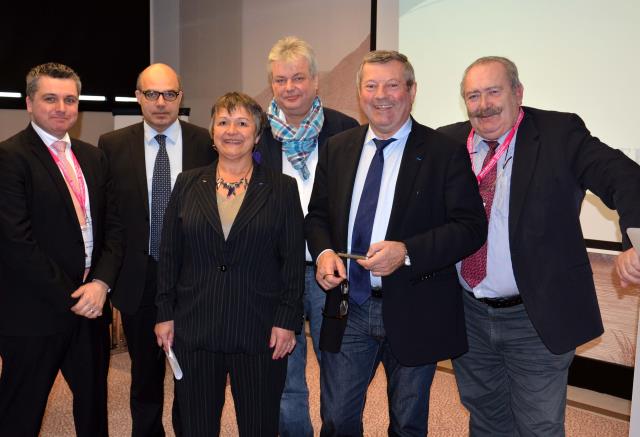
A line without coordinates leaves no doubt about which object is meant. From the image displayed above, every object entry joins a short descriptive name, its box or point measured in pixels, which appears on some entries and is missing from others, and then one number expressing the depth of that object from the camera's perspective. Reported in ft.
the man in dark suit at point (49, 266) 7.95
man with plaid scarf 9.01
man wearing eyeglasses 9.54
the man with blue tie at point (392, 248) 7.22
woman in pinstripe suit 7.48
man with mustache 7.25
